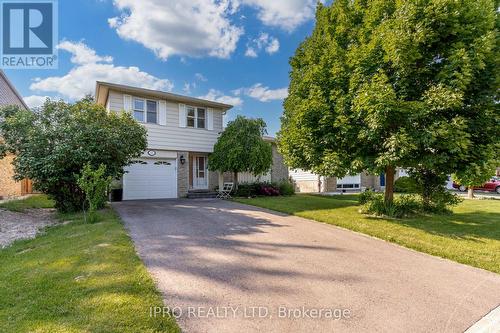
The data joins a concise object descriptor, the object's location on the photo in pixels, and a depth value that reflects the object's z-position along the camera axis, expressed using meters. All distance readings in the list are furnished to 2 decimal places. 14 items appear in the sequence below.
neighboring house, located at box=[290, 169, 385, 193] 19.83
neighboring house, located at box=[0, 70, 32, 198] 13.90
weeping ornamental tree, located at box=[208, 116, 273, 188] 13.52
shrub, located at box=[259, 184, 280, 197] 15.03
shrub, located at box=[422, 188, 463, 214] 9.13
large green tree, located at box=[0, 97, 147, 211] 8.20
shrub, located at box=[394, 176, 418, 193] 9.70
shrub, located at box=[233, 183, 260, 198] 14.57
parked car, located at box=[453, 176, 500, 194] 21.56
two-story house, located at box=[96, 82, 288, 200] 12.94
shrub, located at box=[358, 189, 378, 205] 10.11
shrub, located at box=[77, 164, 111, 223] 6.94
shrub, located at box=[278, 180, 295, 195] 15.84
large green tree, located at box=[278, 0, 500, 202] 6.41
